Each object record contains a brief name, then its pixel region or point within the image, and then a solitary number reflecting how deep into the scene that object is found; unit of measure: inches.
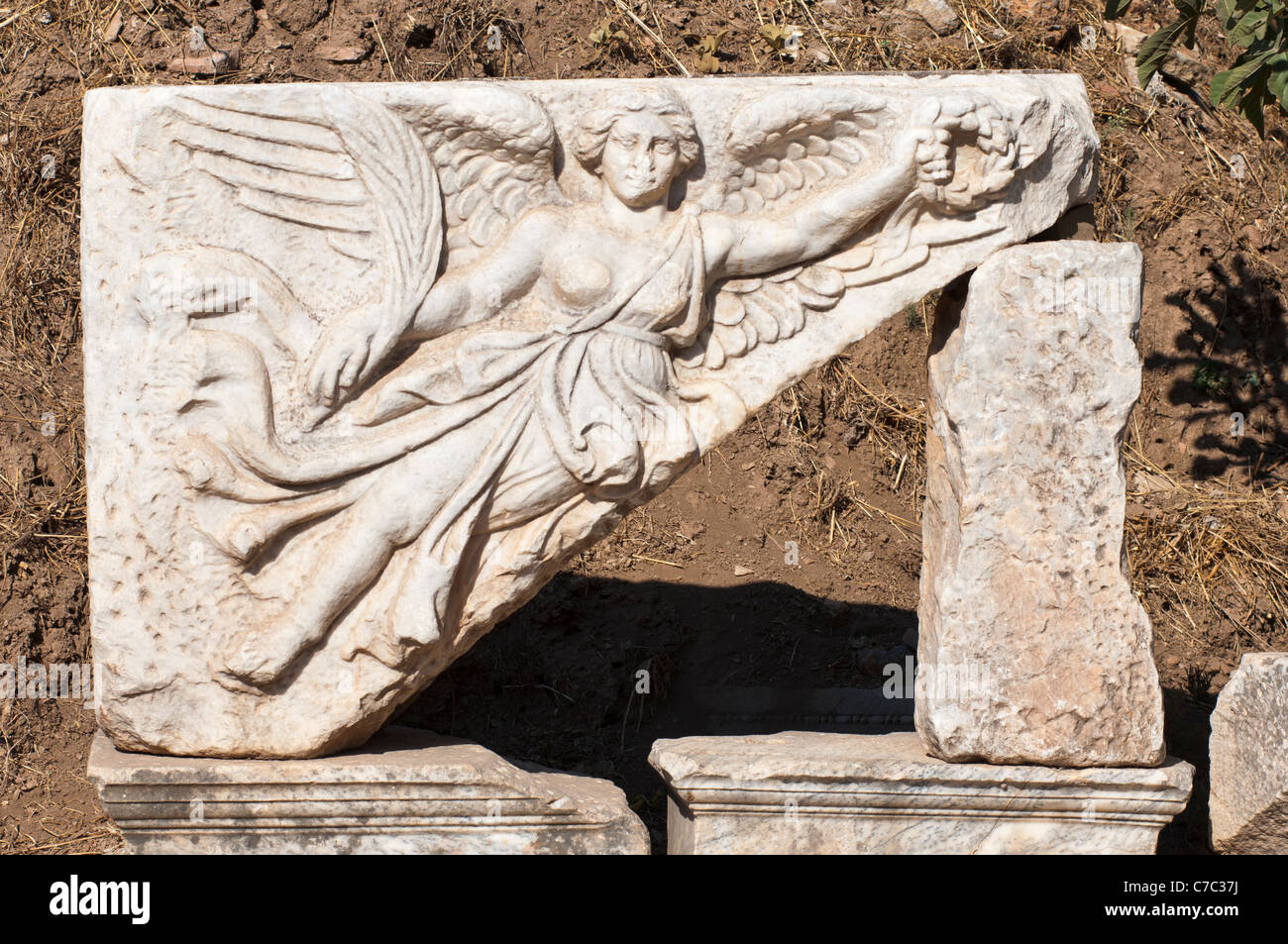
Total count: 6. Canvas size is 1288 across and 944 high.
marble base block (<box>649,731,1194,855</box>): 140.4
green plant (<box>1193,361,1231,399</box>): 240.1
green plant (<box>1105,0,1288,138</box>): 171.6
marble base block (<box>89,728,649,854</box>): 135.0
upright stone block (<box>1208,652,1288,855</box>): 144.9
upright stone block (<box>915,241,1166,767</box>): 140.6
